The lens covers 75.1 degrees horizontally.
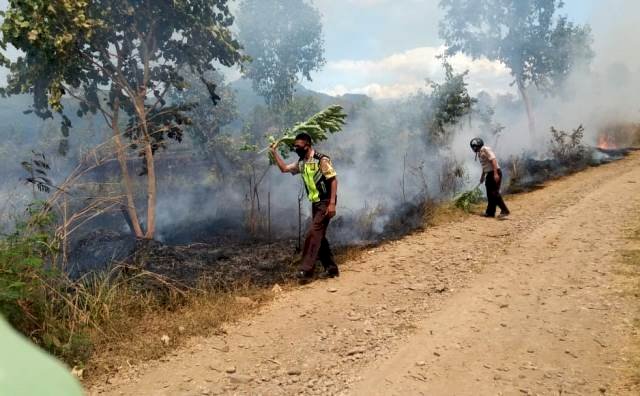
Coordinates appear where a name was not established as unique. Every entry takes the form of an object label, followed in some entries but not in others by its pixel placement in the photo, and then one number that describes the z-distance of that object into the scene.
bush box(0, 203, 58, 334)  3.41
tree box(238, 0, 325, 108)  23.12
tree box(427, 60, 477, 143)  13.17
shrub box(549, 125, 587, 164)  13.49
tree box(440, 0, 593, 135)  17.45
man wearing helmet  7.89
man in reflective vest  5.08
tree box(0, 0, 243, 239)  5.84
